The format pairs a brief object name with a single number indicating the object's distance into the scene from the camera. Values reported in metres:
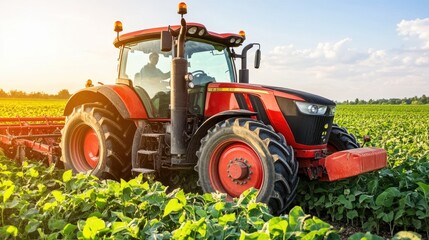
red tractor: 4.57
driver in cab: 5.81
